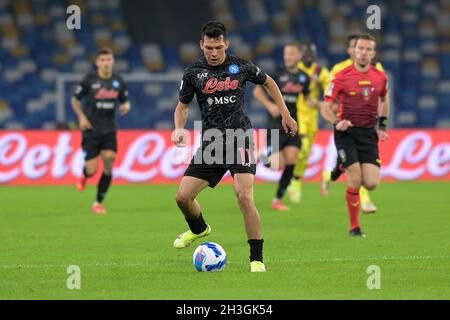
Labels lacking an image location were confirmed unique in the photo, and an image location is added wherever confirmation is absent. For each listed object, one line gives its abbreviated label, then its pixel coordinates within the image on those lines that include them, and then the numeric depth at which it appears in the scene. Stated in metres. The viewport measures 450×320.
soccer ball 9.19
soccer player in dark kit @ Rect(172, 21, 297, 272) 9.11
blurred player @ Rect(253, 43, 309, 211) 16.31
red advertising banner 21.22
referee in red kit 12.32
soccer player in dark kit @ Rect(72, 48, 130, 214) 16.03
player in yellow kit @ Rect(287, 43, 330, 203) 17.67
